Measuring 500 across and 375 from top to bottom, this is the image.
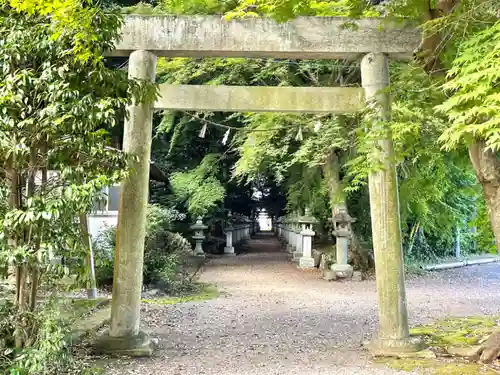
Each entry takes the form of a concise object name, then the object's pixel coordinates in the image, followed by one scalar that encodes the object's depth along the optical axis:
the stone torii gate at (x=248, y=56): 5.10
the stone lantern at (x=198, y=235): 16.75
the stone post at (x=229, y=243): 19.45
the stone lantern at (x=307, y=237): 14.96
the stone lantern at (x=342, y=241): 12.71
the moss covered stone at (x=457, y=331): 5.61
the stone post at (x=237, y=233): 22.12
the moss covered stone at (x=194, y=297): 8.88
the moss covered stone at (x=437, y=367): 4.55
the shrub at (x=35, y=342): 3.67
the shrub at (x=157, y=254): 9.45
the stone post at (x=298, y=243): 16.73
